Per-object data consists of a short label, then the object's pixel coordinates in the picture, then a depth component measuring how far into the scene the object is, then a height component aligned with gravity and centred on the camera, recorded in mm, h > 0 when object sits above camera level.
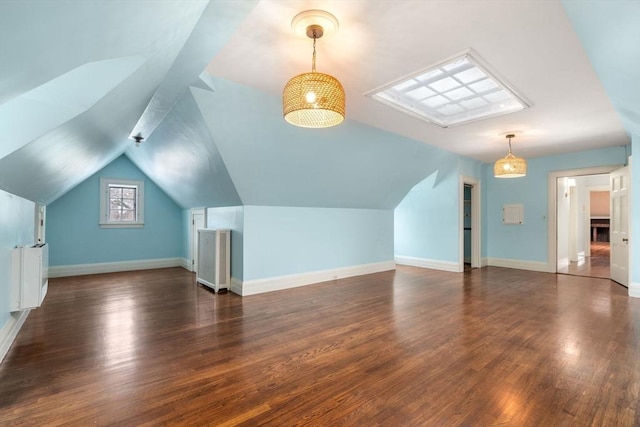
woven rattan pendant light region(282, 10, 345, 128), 1913 +832
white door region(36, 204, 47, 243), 4602 -90
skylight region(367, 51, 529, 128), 2844 +1402
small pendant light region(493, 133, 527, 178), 4484 +769
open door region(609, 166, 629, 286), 4902 -132
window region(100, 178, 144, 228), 6586 +308
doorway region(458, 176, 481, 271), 6461 -141
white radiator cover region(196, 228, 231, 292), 4688 -675
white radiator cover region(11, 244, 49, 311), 2850 -597
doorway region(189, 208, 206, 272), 6119 -251
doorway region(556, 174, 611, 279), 6574 -335
